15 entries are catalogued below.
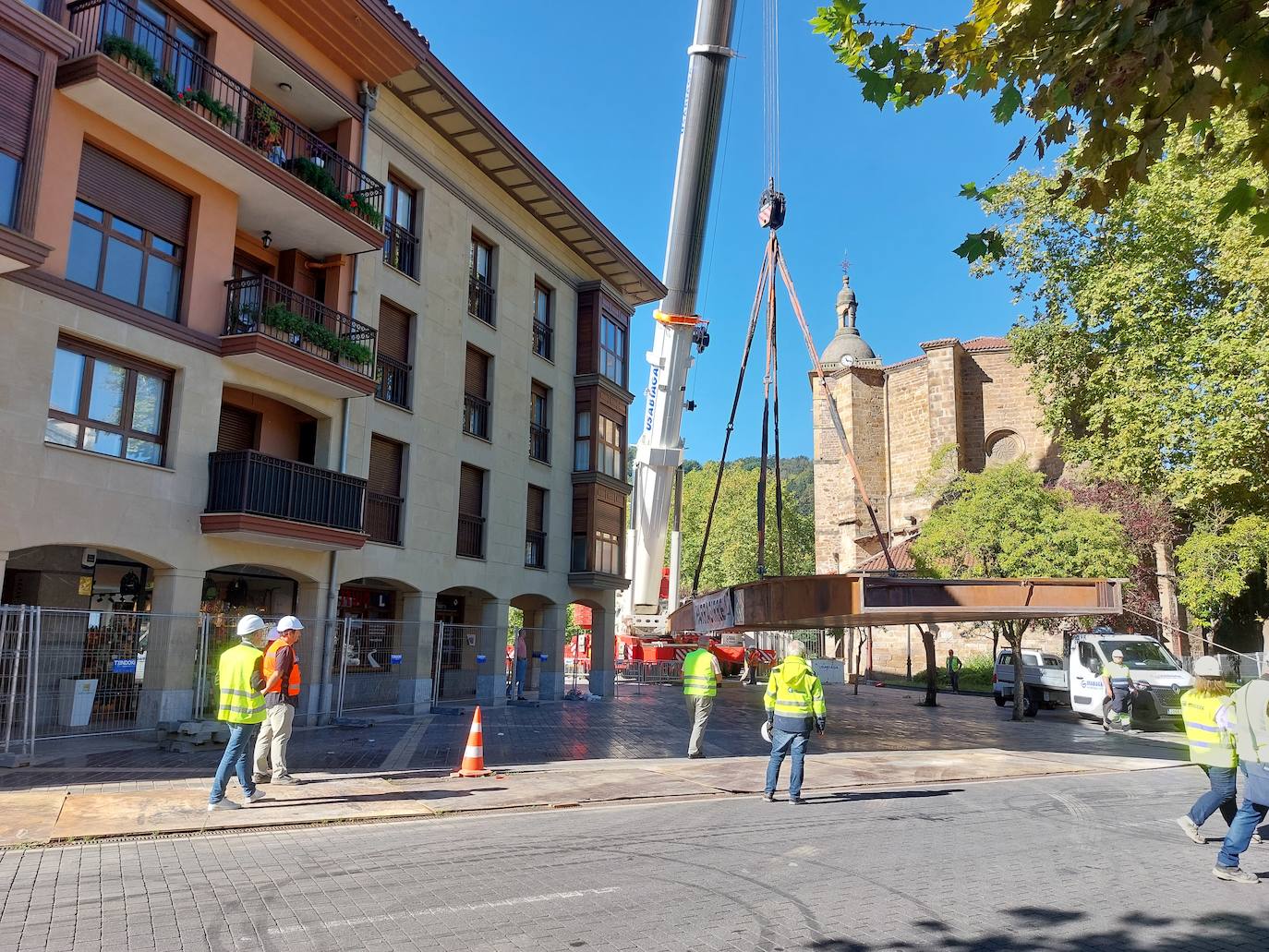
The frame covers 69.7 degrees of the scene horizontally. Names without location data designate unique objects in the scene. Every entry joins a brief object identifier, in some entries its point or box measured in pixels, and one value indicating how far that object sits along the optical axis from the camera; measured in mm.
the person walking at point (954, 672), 35988
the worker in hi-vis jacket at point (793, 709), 9805
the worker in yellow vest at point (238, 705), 8562
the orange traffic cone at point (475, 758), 11305
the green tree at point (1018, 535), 26328
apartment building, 12570
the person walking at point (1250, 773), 6672
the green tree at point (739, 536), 63000
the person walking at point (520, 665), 23609
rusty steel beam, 14711
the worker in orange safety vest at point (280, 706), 9805
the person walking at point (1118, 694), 20422
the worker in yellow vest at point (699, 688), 13195
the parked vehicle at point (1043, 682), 24938
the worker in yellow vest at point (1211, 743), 7477
